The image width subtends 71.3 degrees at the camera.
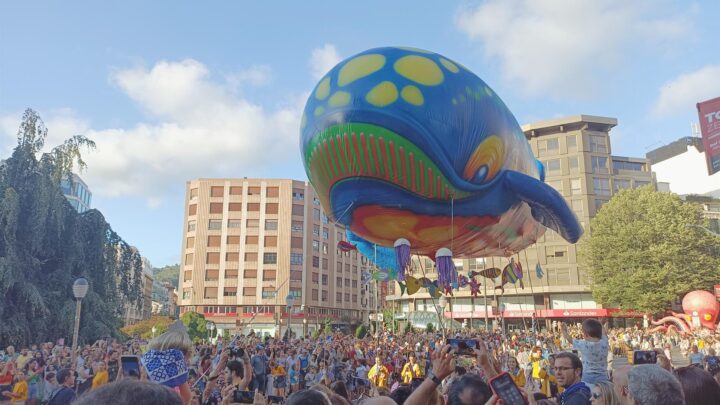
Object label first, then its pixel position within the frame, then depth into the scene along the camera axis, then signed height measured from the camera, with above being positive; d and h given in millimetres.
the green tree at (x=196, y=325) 47053 -2112
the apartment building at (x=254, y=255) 62125 +5980
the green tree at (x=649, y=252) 36781 +3632
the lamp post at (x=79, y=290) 11625 +286
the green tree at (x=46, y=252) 20250 +2222
